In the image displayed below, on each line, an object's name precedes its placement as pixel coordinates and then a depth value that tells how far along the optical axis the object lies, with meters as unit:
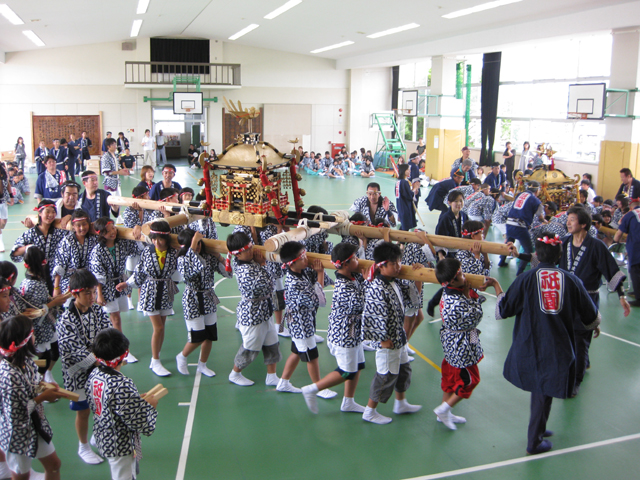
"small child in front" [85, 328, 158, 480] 3.40
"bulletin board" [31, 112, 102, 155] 25.66
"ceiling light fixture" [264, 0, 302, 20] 16.29
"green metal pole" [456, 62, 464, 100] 21.97
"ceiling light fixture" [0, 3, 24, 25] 13.82
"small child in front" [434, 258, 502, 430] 4.47
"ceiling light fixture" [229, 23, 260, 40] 21.67
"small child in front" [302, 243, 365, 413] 4.79
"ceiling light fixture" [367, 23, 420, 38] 18.29
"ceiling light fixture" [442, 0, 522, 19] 14.19
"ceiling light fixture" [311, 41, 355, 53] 23.22
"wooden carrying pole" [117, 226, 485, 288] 4.53
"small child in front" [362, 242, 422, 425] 4.55
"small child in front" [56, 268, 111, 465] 4.02
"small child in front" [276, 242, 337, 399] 4.95
